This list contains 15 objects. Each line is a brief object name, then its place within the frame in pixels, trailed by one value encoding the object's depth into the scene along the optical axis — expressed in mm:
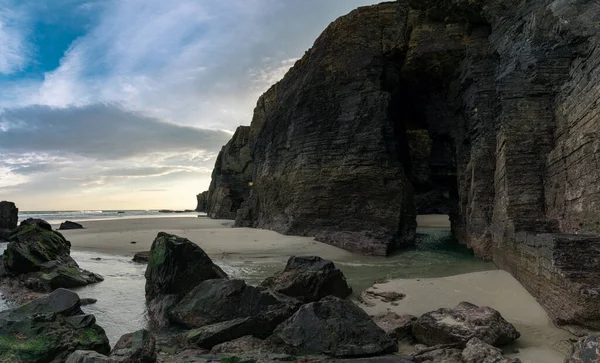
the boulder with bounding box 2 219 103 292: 8898
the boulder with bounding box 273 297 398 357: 4648
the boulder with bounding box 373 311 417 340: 5305
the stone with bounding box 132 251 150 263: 12258
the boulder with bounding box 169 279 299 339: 5824
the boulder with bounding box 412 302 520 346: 4734
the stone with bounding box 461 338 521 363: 3969
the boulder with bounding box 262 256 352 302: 7406
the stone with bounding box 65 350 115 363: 3766
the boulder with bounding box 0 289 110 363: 4367
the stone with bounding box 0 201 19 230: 23573
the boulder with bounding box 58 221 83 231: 28216
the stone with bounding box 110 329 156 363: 4121
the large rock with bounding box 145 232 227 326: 7297
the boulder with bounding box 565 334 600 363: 3362
